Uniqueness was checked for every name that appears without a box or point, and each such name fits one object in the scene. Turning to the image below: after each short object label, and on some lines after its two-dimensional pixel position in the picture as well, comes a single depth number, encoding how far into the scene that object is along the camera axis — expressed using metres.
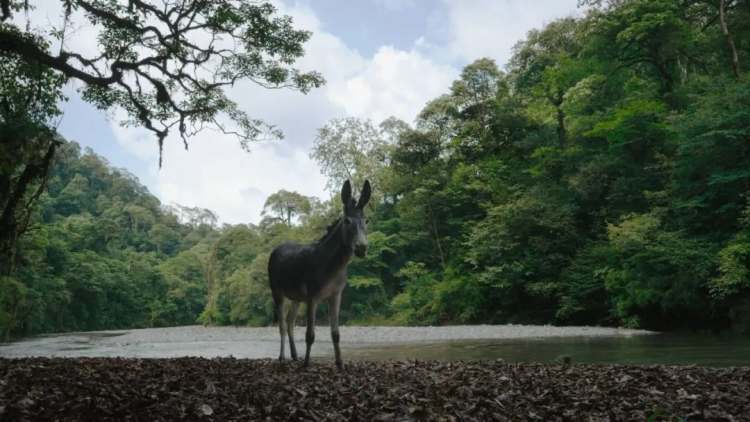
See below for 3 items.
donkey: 8.95
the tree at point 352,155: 56.88
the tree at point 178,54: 11.76
